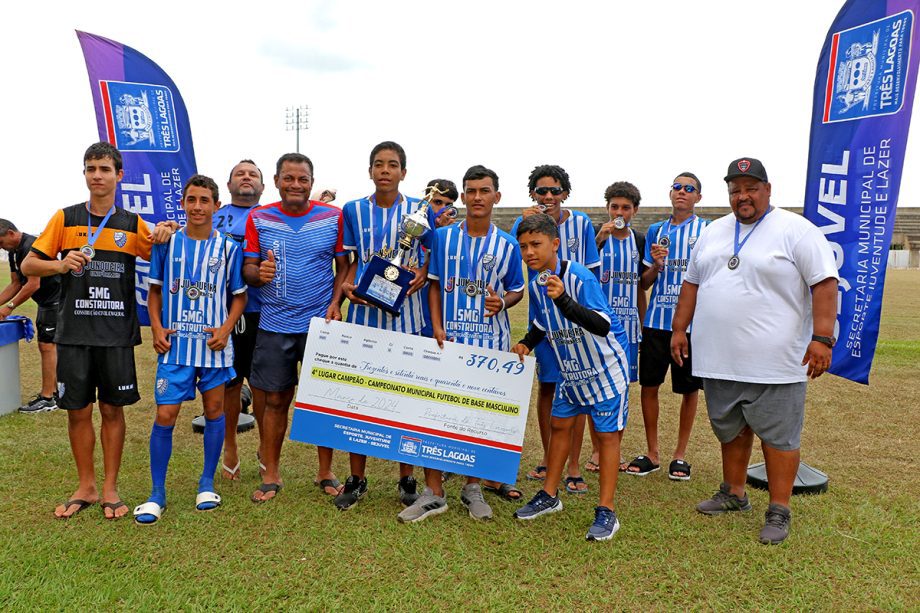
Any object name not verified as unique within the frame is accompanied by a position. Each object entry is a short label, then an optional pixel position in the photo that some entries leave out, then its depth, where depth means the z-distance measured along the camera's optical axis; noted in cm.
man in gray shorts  391
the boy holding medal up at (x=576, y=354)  392
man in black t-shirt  661
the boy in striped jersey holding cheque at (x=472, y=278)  427
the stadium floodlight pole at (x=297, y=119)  4956
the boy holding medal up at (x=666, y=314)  521
